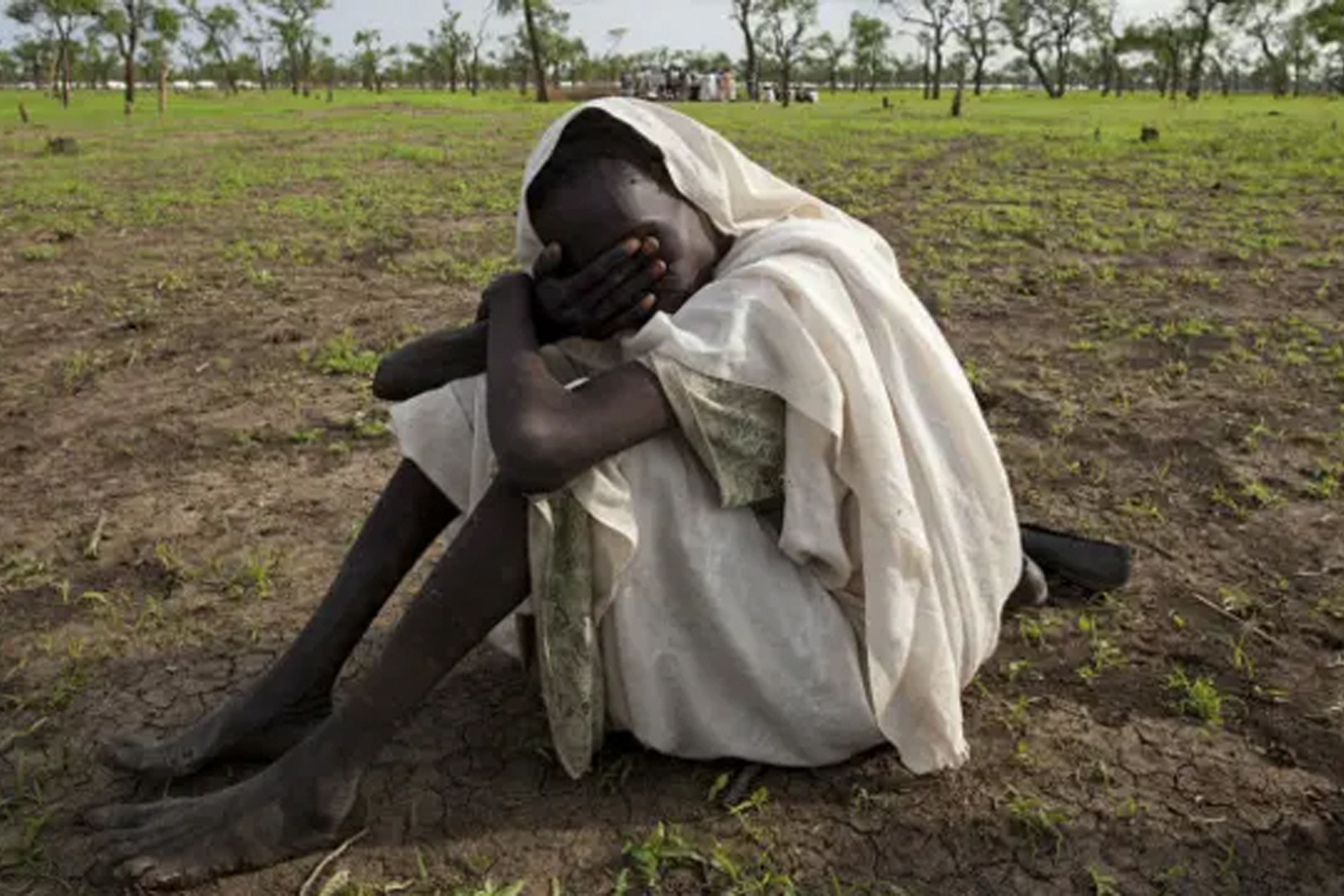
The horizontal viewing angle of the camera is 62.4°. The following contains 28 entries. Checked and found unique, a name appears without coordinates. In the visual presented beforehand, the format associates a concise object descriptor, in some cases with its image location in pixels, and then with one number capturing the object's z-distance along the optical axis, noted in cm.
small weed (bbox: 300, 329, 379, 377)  462
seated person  167
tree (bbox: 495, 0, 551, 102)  3640
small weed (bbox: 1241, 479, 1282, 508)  314
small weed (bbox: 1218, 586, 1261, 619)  256
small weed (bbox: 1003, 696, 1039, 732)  214
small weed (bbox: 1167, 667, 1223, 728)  214
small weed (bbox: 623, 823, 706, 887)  177
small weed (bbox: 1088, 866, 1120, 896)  170
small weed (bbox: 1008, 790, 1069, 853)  183
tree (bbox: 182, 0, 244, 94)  5397
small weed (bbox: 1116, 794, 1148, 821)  187
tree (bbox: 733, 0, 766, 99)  4750
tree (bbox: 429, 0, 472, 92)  5768
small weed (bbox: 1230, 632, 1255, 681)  230
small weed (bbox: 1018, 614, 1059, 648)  246
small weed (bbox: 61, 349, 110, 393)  454
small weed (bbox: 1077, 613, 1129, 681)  232
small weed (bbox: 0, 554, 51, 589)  287
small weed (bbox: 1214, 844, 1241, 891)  171
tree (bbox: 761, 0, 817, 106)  5625
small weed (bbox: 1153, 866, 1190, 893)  171
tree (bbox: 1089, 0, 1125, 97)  5550
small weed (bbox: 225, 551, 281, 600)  276
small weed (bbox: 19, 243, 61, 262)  711
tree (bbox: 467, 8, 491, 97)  5796
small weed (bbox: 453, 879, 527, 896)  172
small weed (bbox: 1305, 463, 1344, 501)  317
